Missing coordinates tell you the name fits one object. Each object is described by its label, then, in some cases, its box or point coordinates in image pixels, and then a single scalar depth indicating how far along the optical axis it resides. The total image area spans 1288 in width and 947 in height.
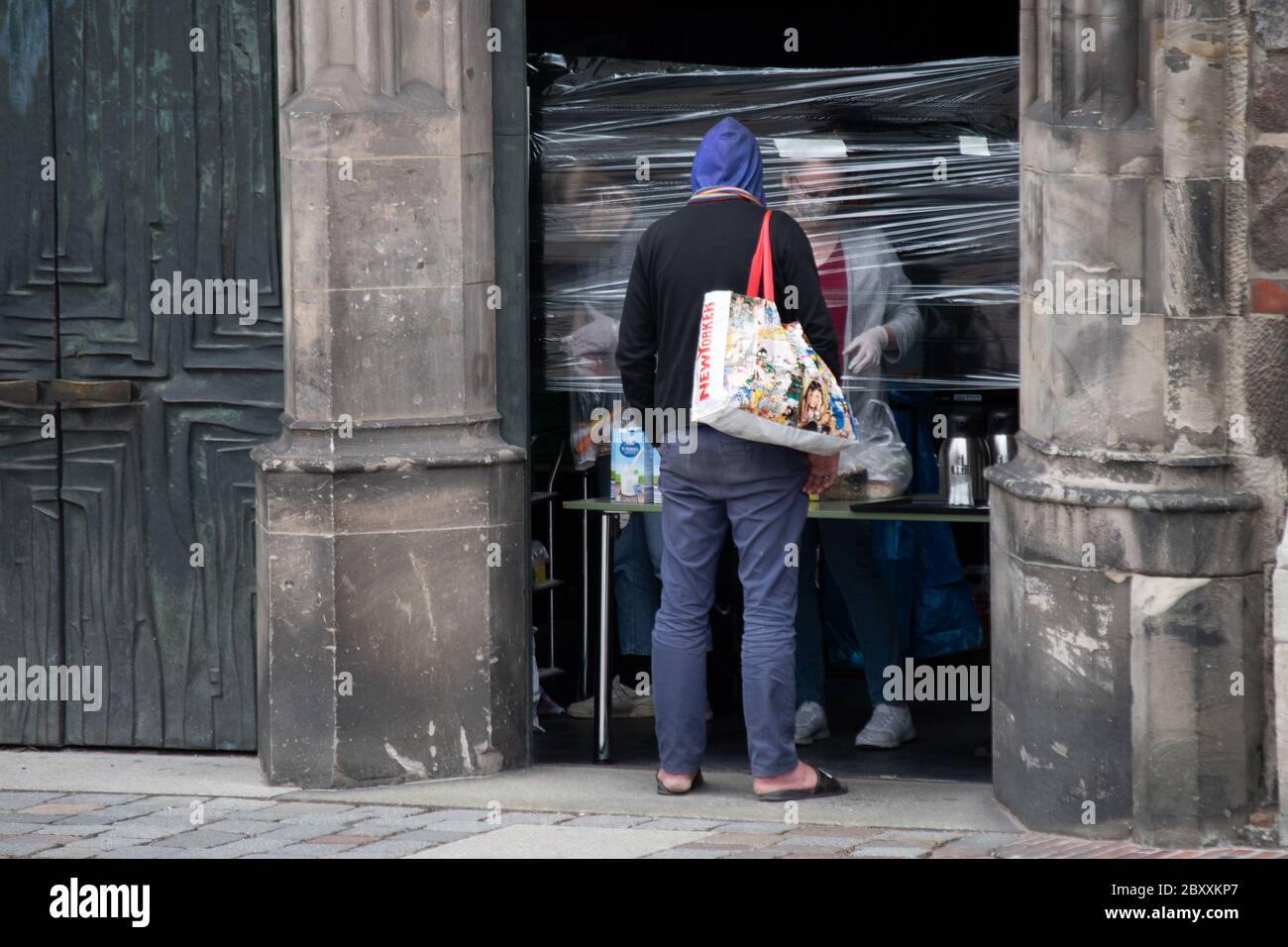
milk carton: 13.20
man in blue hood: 11.66
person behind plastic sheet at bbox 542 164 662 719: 13.49
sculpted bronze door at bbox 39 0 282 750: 13.02
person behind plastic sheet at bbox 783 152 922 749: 13.22
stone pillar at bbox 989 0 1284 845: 10.58
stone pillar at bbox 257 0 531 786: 12.15
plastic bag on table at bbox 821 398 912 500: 13.06
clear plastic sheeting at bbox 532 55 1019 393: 13.11
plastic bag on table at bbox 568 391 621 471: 13.65
